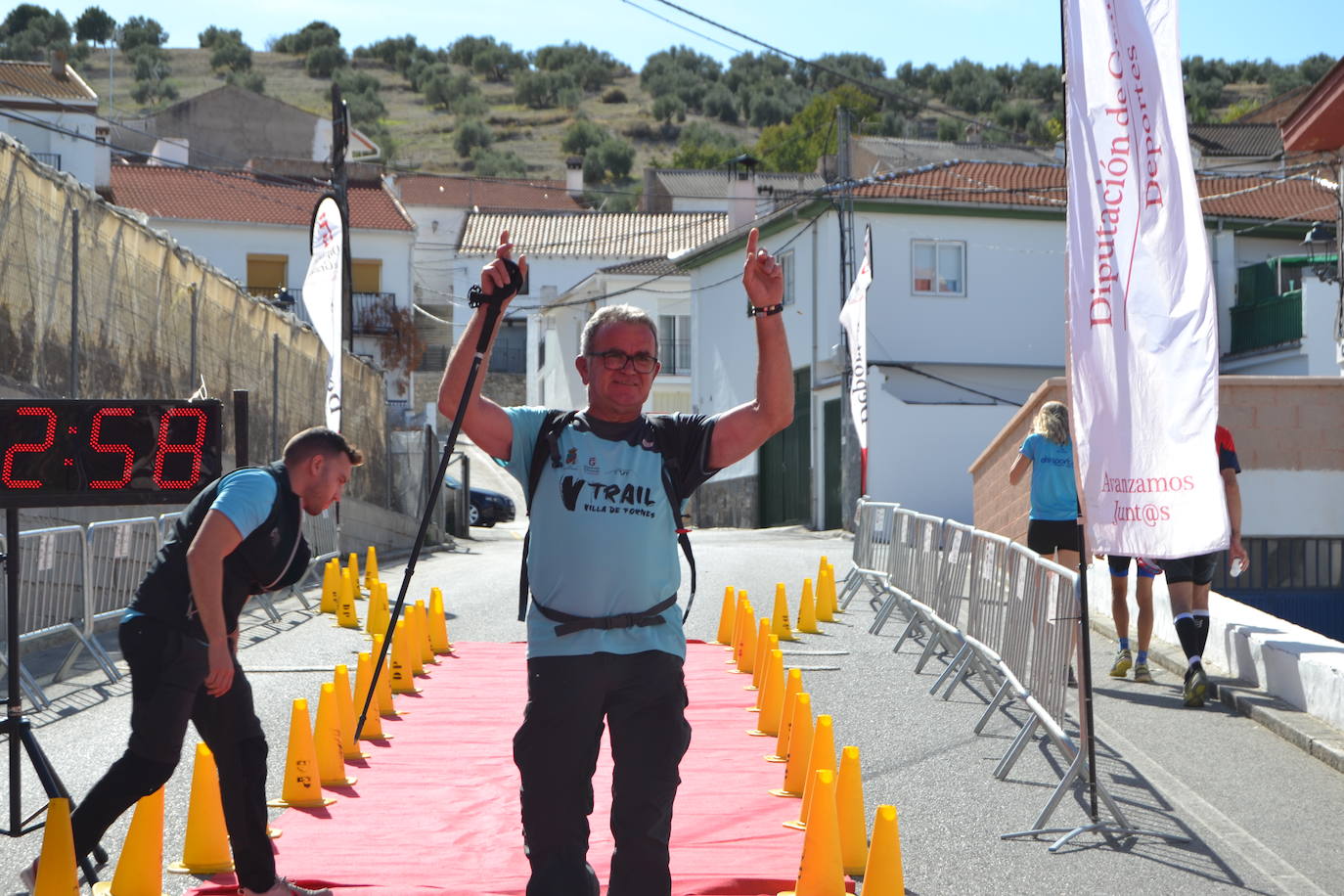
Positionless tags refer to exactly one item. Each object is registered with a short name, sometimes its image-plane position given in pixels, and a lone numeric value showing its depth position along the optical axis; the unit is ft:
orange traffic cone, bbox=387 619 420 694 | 35.32
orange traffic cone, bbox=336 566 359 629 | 49.90
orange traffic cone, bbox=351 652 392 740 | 29.22
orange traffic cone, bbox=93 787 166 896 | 17.92
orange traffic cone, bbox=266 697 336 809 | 23.58
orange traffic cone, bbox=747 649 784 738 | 30.19
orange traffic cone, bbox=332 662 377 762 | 26.66
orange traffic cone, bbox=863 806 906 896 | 17.20
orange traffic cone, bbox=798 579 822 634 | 46.68
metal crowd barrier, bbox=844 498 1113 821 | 24.95
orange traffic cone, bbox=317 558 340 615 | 54.60
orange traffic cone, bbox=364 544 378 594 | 53.16
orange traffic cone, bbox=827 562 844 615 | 50.08
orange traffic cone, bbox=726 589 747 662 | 39.95
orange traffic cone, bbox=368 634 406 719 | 31.95
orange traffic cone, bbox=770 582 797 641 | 44.98
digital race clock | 20.71
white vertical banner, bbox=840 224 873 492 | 68.39
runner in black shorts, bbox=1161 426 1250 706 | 32.58
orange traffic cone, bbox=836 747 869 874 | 20.27
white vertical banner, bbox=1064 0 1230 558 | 23.59
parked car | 134.92
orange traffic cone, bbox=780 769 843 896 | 17.76
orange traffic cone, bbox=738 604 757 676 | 38.22
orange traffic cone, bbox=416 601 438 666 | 39.11
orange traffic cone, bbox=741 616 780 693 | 34.22
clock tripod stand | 19.60
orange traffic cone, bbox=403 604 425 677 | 37.32
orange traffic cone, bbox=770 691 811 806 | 24.34
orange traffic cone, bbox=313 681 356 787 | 24.99
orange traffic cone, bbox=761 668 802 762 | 27.25
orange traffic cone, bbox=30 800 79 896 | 16.48
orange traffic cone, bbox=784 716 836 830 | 20.97
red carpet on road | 19.47
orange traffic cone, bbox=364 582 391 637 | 46.57
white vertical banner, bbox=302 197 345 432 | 58.18
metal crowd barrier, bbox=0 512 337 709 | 37.04
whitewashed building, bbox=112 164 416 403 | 173.37
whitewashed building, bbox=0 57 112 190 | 161.58
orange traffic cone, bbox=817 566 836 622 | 49.83
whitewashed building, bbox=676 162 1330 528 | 105.91
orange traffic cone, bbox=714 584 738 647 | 44.29
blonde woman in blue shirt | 35.04
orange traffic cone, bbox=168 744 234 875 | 19.94
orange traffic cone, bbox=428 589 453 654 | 42.09
